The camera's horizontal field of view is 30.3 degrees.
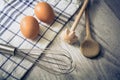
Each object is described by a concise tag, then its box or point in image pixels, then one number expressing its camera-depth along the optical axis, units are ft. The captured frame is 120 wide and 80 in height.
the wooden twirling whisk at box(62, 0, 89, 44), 2.44
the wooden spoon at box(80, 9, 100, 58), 2.47
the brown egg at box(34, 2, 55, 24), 2.47
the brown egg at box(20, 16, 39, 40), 2.37
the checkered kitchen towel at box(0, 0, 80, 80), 2.33
